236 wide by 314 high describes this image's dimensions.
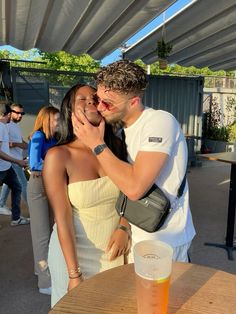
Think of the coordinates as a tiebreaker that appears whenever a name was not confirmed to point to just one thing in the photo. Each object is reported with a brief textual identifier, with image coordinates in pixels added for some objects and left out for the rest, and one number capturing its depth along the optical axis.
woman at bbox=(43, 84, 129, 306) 1.08
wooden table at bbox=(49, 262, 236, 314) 0.73
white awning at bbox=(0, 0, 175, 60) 3.54
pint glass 0.65
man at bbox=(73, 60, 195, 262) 0.93
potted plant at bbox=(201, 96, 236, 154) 7.36
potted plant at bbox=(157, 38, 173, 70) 4.63
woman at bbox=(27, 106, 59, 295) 2.22
